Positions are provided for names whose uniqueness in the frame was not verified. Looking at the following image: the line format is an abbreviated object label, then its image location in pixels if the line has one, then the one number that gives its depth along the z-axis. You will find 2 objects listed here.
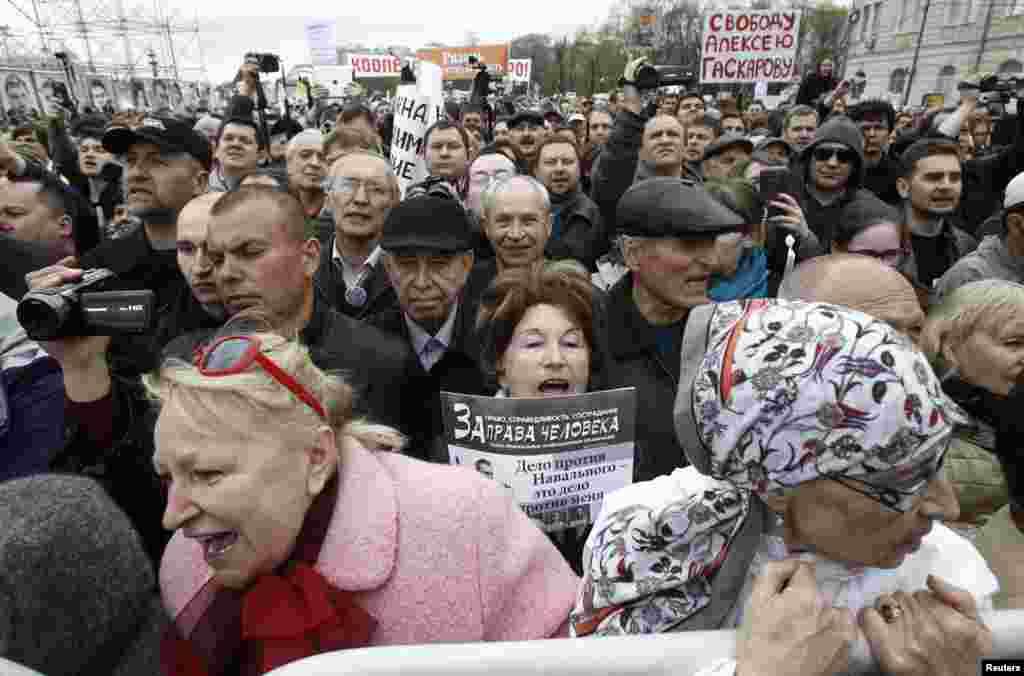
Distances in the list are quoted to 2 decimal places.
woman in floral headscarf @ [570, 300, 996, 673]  0.86
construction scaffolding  28.09
